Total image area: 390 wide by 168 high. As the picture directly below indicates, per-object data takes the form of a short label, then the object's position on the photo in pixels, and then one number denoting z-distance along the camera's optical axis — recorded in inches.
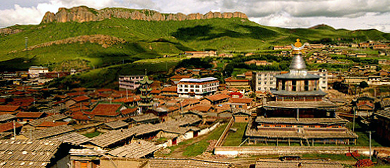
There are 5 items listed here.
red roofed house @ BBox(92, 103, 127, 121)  2229.3
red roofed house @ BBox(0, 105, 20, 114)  2428.6
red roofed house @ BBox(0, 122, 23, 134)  1815.7
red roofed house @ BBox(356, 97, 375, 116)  2042.4
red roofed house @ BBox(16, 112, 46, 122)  2207.2
